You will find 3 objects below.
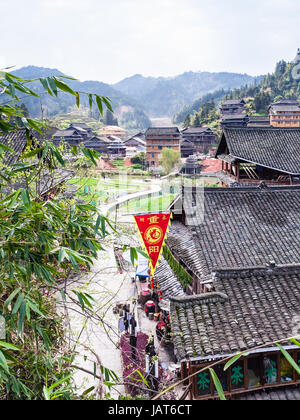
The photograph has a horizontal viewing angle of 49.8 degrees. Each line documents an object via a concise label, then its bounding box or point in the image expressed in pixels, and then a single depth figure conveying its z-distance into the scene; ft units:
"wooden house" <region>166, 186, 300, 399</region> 21.11
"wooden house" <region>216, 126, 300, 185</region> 60.75
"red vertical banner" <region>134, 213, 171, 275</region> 36.47
